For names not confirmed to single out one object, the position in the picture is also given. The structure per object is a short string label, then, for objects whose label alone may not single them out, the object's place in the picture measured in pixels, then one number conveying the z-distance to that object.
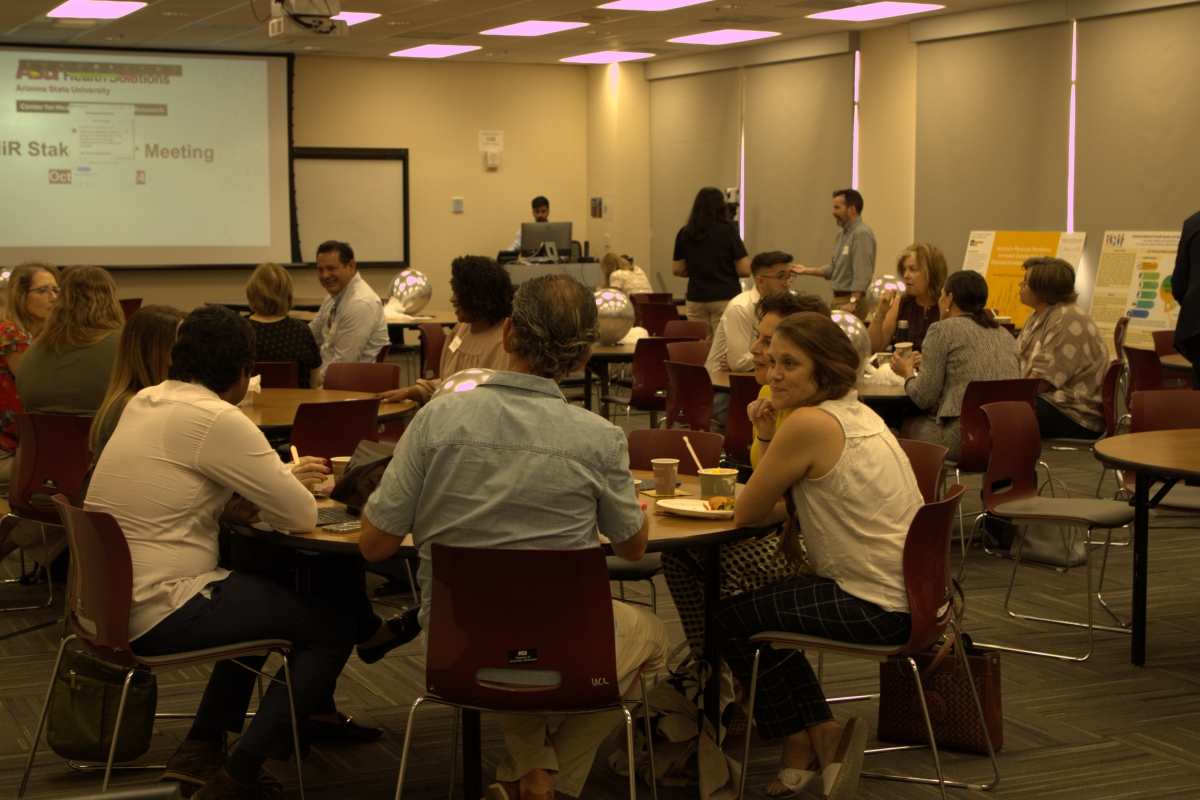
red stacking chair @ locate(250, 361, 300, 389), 5.62
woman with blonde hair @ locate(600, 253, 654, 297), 10.88
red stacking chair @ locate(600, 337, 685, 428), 7.05
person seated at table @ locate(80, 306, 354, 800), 2.79
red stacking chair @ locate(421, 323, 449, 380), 7.74
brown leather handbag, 3.33
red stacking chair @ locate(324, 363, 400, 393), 5.59
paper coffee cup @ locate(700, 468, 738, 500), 3.08
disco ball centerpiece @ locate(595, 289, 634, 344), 7.37
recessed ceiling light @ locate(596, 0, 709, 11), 10.42
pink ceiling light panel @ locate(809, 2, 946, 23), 10.50
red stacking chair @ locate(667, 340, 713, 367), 6.79
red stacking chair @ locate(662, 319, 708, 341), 8.05
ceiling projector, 8.56
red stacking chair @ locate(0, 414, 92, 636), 4.25
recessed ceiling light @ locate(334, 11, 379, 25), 10.96
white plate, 2.93
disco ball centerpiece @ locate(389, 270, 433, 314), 8.80
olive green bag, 3.05
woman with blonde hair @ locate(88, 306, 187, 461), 3.56
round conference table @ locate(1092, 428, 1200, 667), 3.75
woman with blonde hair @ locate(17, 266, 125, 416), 4.64
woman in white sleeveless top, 2.88
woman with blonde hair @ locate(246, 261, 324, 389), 5.75
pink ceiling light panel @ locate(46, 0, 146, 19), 10.44
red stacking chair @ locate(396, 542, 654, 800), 2.36
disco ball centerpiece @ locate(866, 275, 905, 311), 6.78
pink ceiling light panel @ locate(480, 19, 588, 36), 11.86
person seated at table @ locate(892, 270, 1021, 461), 5.22
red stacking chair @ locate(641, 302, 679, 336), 9.75
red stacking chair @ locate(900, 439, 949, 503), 3.44
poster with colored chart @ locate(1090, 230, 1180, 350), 9.28
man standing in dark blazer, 5.91
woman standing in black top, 9.77
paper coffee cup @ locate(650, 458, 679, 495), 3.18
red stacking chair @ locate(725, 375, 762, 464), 5.20
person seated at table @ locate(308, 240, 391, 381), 6.41
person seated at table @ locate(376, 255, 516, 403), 4.62
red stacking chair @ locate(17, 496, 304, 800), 2.68
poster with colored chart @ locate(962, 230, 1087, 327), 10.14
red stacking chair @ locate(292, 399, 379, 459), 4.39
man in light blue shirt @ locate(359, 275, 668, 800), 2.43
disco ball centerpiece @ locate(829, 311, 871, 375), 5.02
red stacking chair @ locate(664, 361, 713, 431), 5.91
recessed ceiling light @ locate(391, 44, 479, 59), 13.62
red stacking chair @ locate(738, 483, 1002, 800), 2.84
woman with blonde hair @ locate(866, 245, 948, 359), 6.43
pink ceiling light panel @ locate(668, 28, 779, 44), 12.29
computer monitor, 13.55
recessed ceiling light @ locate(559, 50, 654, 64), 14.35
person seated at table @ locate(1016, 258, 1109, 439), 5.71
